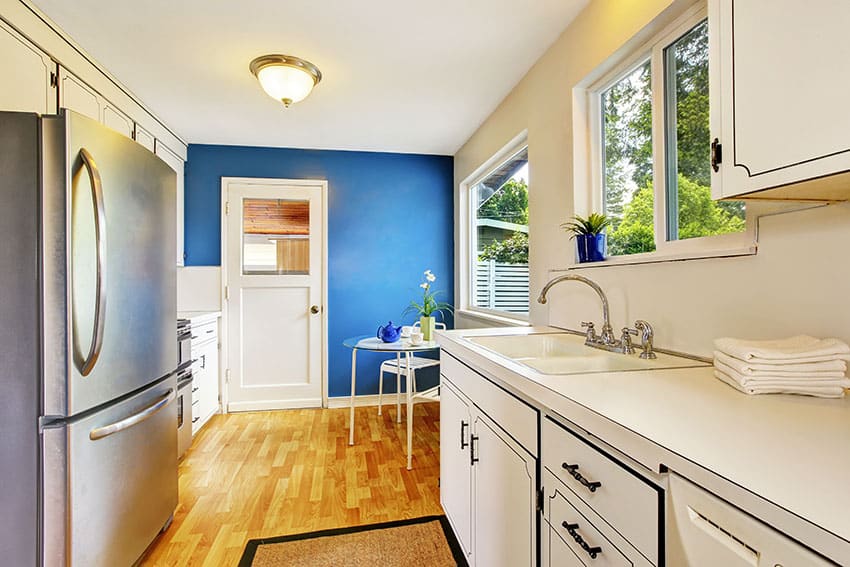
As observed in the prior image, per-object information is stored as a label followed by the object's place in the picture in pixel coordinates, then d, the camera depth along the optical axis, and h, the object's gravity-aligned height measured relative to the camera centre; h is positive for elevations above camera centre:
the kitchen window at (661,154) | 1.37 +0.51
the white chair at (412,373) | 2.65 -0.68
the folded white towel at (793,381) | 0.84 -0.21
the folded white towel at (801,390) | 0.84 -0.23
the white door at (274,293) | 3.72 -0.07
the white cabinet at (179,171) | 3.29 +0.98
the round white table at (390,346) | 2.66 -0.42
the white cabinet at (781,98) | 0.71 +0.36
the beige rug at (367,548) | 1.73 -1.15
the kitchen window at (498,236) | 2.81 +0.37
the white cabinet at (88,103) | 2.04 +1.00
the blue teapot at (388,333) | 2.96 -0.35
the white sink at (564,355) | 1.32 -0.27
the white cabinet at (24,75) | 1.66 +0.90
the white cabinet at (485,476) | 1.13 -0.65
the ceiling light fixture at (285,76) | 2.24 +1.16
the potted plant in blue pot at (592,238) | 1.78 +0.19
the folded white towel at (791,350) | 0.84 -0.15
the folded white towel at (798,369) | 0.84 -0.18
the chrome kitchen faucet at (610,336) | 1.38 -0.19
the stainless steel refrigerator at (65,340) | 1.28 -0.17
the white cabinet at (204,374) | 3.11 -0.71
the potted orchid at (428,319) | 3.09 -0.26
